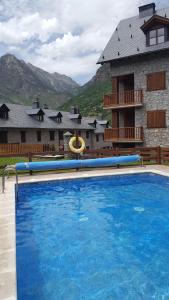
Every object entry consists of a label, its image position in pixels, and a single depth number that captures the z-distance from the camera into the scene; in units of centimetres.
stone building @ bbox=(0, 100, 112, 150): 2743
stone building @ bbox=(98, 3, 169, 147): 1862
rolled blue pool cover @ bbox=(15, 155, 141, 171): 1110
